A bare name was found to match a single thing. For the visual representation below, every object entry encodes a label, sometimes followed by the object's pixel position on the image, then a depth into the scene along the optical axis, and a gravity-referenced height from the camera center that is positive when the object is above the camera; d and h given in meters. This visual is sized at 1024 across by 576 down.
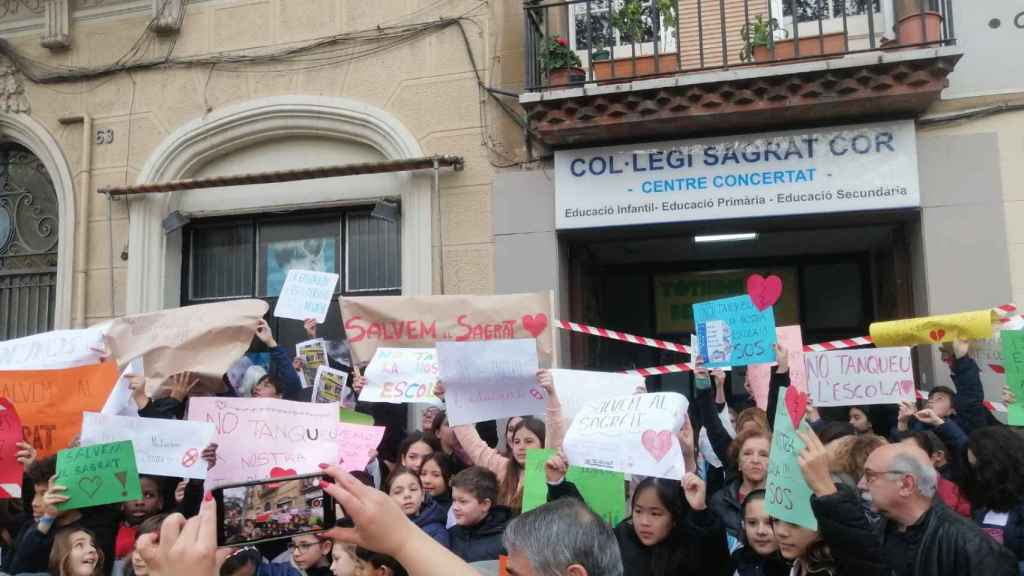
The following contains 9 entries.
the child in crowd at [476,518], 4.34 -0.77
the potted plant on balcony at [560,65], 7.82 +2.58
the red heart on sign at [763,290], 4.57 +0.34
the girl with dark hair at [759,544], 3.44 -0.73
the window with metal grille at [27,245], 9.50 +1.38
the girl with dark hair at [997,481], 3.97 -0.59
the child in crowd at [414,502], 4.54 -0.70
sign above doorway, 7.32 +1.51
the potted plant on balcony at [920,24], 7.14 +2.62
